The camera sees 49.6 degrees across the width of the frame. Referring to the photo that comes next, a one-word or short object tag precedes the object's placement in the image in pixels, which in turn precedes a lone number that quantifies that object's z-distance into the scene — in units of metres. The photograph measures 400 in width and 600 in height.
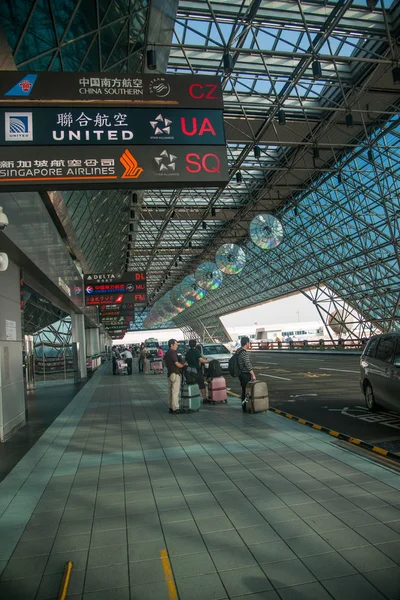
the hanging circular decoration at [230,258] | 26.55
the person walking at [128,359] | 27.94
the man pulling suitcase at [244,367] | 11.13
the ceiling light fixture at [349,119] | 19.21
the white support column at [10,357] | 9.16
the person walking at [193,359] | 11.83
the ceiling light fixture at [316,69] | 14.96
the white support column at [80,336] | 24.39
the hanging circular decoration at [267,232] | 23.78
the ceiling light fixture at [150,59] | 11.57
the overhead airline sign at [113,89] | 5.98
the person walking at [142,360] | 29.56
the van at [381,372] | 8.36
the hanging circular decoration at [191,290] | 35.36
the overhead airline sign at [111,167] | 5.69
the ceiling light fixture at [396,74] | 14.02
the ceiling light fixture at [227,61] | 14.27
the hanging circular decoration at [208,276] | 30.08
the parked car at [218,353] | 23.02
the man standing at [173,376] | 11.05
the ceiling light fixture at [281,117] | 18.41
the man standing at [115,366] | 28.89
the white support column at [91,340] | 39.95
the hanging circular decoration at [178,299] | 40.28
